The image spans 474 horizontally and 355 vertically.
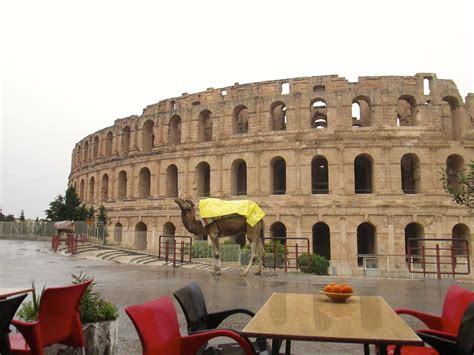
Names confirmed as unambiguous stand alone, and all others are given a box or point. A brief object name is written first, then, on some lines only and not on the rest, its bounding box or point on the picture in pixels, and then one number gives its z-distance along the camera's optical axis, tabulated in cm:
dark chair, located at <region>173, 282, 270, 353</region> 410
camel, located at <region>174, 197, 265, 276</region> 1497
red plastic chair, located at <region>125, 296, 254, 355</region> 320
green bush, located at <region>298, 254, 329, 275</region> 1742
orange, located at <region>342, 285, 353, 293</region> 432
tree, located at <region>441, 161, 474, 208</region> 1348
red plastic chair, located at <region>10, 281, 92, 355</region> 371
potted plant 434
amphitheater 2572
